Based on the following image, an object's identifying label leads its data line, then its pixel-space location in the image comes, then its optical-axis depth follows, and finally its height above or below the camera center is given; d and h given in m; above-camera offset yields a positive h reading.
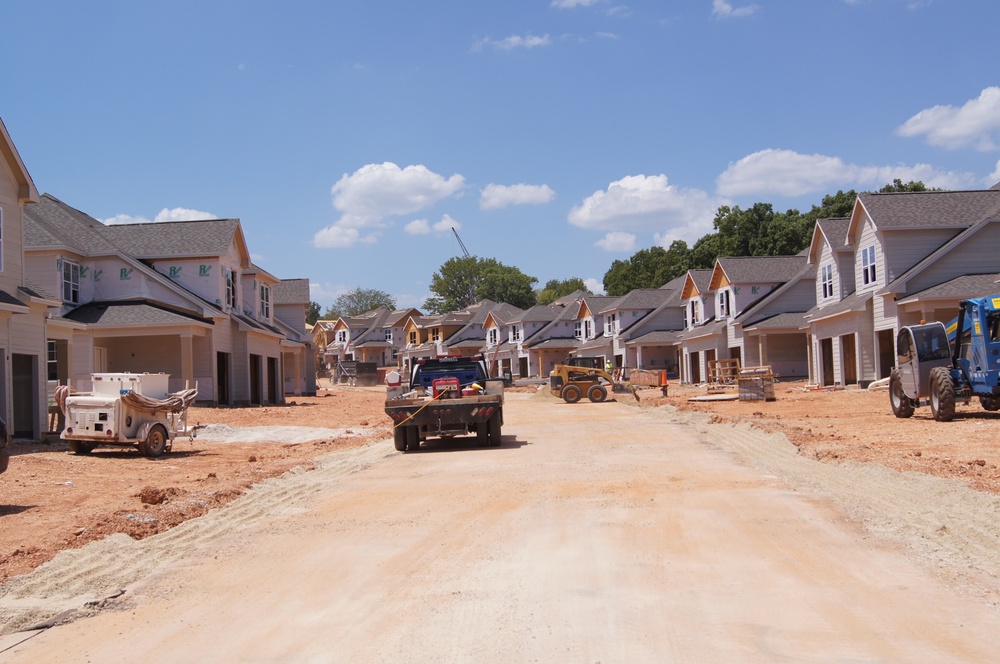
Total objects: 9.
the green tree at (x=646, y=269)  100.31 +12.59
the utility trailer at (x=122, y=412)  17.81 -0.47
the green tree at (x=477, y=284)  139.00 +15.00
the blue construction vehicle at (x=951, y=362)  19.45 -0.07
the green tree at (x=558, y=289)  154.62 +15.38
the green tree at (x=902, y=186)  73.25 +14.89
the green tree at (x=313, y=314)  183.41 +15.01
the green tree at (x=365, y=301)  192.12 +17.49
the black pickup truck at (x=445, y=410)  18.94 -0.70
